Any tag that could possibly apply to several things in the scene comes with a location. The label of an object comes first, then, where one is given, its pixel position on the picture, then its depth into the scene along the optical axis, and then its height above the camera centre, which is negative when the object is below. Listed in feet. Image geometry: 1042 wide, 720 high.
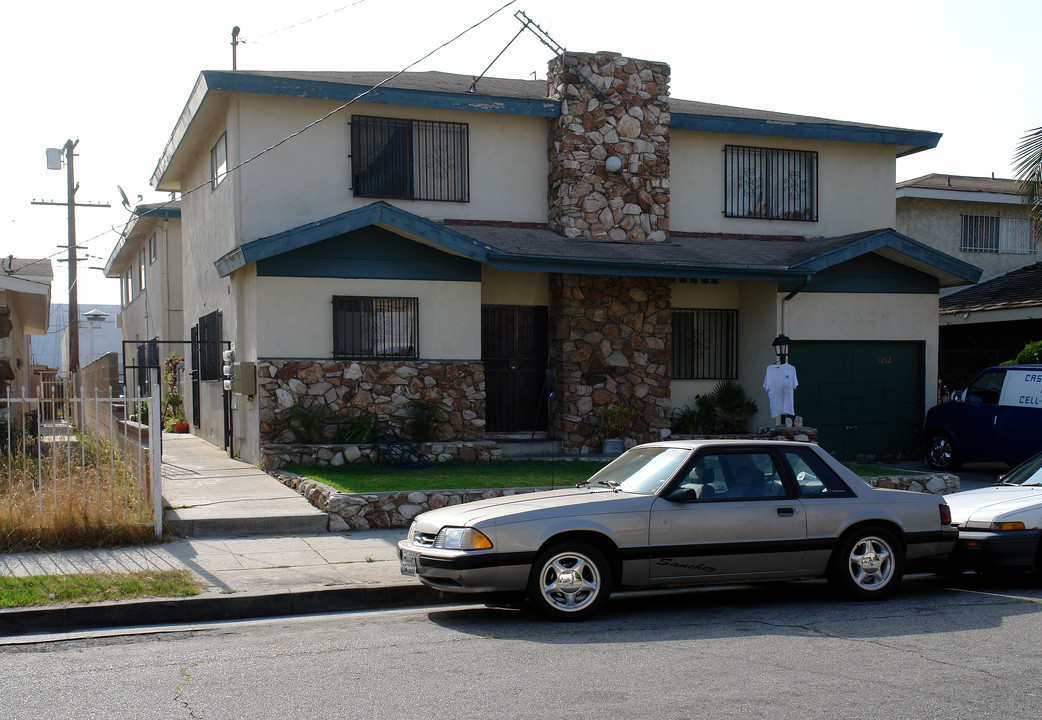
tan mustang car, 24.84 -4.73
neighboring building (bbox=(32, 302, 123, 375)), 194.56 +2.51
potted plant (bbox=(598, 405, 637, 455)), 54.95 -4.31
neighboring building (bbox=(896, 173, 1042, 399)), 73.05 +7.65
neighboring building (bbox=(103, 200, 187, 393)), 84.69 +6.30
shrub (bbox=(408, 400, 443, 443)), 49.78 -3.47
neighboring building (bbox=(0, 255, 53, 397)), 53.31 +2.77
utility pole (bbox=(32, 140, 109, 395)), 95.09 +11.22
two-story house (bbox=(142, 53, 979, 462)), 50.26 +4.94
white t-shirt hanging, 53.88 -2.04
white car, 28.84 -5.41
